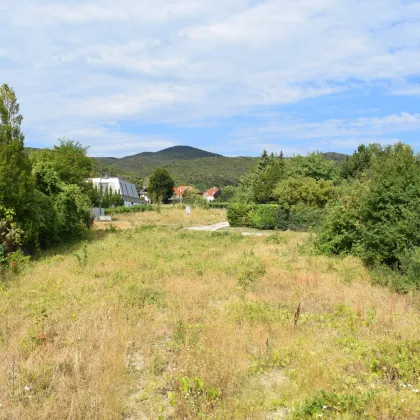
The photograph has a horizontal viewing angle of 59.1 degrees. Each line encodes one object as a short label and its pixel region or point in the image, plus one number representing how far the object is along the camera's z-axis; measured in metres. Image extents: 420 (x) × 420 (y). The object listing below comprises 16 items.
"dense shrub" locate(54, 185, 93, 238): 18.19
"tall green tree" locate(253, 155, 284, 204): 36.25
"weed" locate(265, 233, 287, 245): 18.33
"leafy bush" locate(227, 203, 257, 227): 31.17
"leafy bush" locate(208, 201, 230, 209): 66.50
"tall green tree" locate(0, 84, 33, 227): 13.16
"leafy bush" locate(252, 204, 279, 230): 29.39
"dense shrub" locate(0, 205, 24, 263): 12.52
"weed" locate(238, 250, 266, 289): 10.02
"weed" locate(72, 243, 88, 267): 12.09
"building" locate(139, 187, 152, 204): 95.07
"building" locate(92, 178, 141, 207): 64.06
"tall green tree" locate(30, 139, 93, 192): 18.27
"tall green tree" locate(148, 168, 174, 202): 80.96
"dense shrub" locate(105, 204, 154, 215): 47.73
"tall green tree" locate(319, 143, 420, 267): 10.52
